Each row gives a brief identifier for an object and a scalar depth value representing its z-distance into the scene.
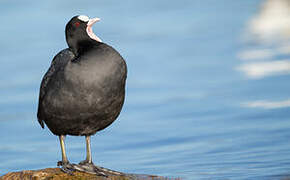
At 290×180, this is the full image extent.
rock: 11.47
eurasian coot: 11.32
